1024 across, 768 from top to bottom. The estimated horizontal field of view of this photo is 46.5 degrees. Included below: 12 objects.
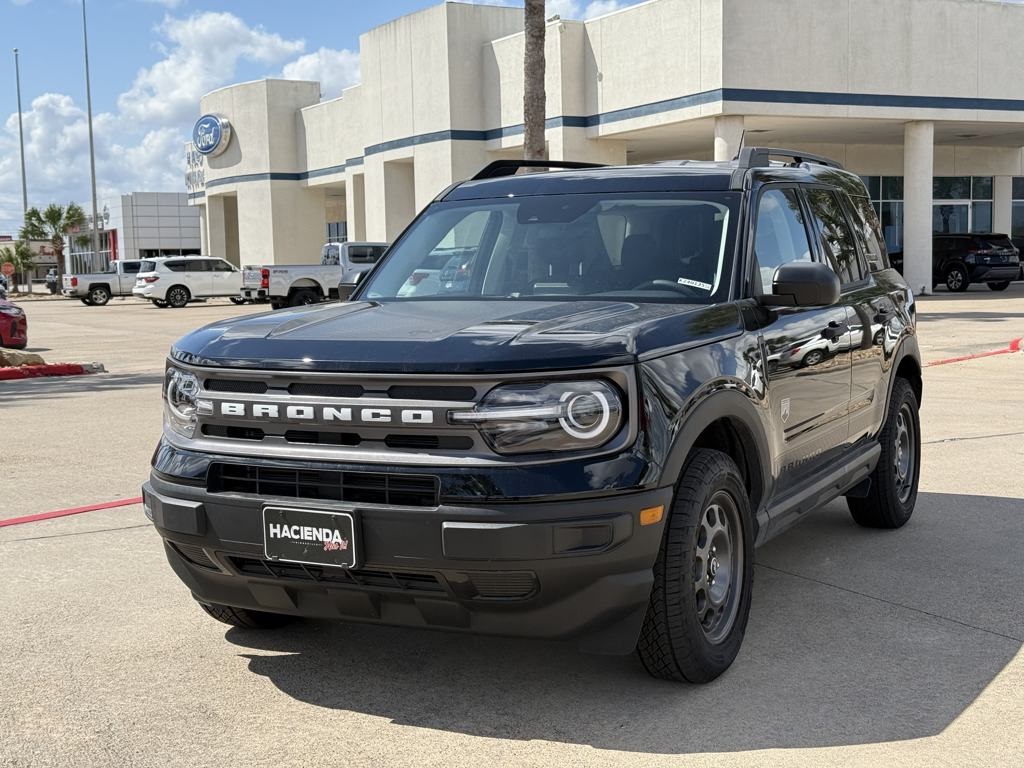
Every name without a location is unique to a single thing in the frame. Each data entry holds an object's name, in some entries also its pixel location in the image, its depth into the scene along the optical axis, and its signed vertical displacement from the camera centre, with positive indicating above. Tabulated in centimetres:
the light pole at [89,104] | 6145 +887
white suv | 4206 -25
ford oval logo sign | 5397 +632
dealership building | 3034 +468
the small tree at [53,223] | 7462 +332
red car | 1955 -85
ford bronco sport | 370 -57
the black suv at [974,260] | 3306 -4
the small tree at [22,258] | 7406 +114
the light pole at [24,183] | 7350 +569
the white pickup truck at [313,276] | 3322 -12
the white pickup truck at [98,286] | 4806 -46
